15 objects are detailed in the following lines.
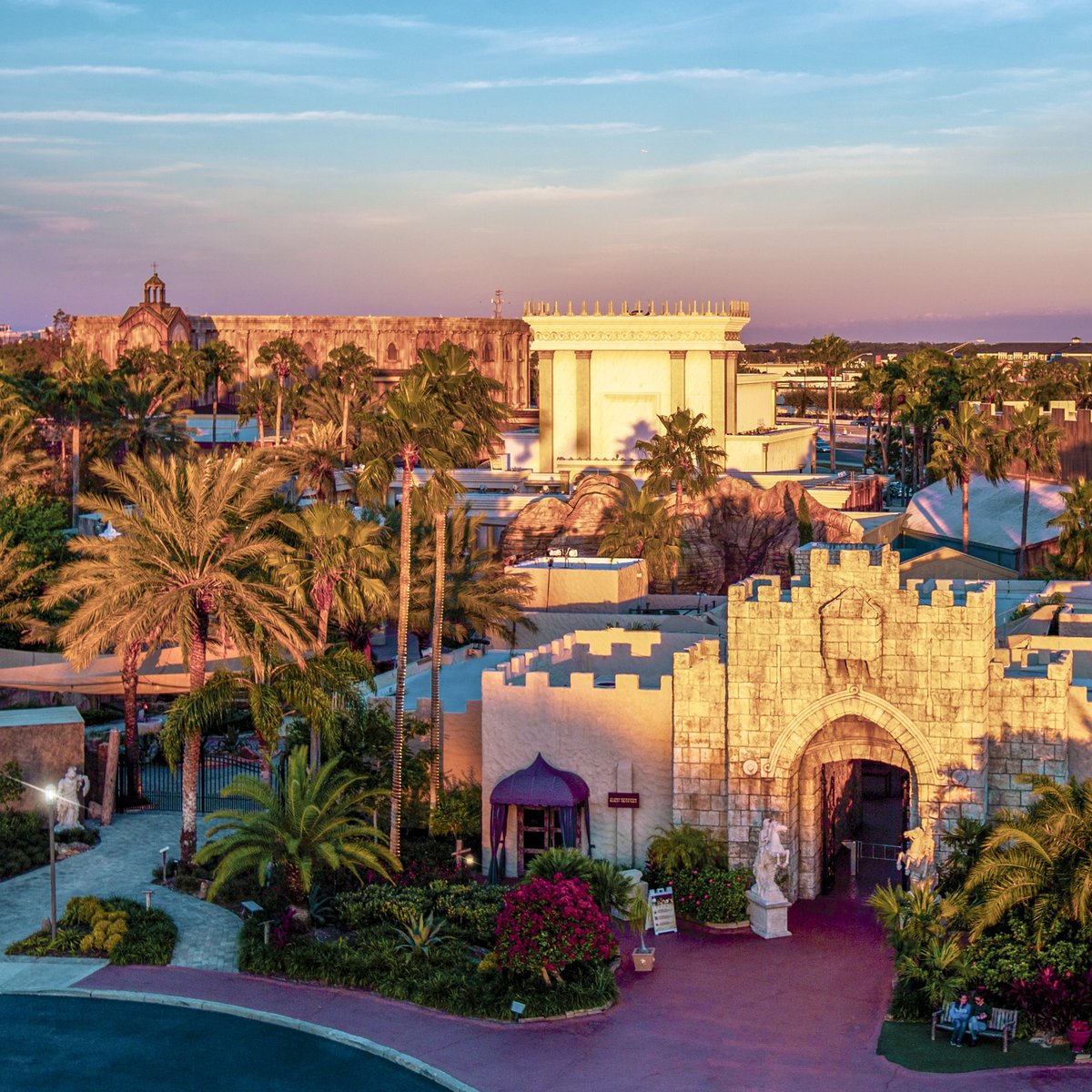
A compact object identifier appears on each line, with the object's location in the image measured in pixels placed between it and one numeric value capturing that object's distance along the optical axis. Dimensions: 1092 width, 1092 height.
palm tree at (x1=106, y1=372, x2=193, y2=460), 66.50
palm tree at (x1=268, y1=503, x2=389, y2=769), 34.06
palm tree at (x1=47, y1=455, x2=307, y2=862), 30.73
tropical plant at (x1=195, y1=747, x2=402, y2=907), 27.34
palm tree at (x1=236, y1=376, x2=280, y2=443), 91.12
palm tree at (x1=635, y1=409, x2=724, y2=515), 61.78
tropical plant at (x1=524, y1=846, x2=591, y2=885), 27.48
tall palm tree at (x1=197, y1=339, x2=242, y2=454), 90.81
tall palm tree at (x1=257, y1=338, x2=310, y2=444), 99.94
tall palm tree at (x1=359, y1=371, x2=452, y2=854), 31.22
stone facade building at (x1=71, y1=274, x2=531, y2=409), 131.88
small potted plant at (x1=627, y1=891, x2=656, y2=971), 25.95
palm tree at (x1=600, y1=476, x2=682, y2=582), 53.84
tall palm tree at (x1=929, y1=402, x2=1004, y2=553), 64.19
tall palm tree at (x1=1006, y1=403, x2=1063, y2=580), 63.47
